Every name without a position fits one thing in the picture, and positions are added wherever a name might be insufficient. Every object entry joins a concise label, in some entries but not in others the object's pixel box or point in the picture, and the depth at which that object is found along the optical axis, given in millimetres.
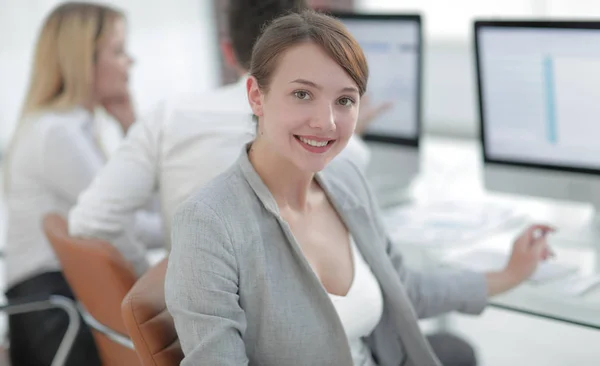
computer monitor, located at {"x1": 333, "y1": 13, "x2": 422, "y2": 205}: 2691
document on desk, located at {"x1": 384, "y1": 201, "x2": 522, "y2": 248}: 2230
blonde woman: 2395
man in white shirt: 1951
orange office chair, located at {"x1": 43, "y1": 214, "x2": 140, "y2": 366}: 1752
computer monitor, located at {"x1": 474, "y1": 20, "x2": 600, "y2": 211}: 2209
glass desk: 1829
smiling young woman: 1392
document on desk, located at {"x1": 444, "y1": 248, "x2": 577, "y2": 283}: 1949
